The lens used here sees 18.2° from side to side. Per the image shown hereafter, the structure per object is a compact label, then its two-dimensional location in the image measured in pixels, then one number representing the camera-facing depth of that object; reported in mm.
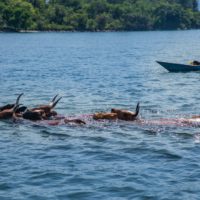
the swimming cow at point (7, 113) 28662
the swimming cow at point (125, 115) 27875
